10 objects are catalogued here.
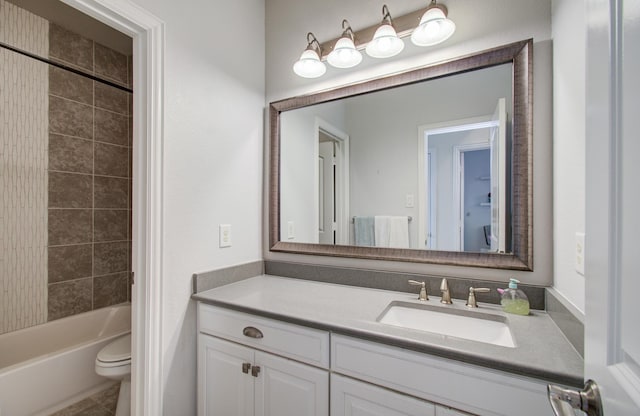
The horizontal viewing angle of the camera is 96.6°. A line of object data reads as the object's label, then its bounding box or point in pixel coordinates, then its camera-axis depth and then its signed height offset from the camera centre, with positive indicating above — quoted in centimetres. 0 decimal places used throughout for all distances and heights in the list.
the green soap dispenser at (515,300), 109 -36
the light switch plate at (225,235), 155 -16
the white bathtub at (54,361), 146 -93
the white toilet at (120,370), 155 -89
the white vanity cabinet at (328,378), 80 -58
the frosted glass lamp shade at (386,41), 137 +80
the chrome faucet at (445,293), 123 -38
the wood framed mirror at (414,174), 118 +17
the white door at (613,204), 39 +0
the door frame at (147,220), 122 -6
